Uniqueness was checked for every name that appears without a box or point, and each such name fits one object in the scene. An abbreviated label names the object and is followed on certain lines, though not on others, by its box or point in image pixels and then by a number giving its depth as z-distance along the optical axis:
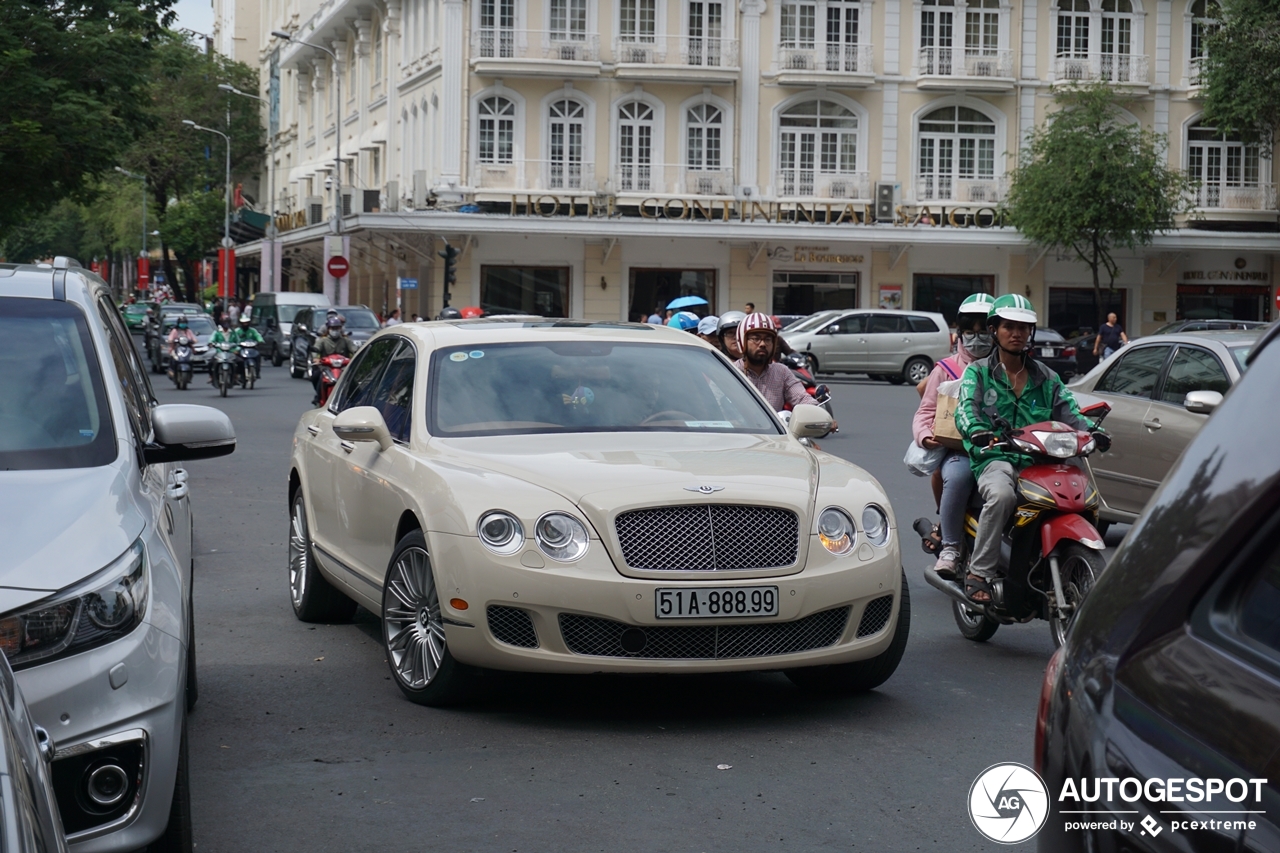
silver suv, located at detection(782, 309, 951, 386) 39.25
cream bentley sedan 5.87
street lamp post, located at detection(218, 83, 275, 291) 74.12
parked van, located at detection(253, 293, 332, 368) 45.88
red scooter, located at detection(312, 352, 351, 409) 22.17
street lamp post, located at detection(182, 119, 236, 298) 74.69
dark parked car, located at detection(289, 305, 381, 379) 39.59
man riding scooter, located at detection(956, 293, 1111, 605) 7.12
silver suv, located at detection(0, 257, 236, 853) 3.73
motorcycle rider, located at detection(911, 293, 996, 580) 7.60
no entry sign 49.06
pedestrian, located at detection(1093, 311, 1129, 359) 39.91
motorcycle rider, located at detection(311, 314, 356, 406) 24.86
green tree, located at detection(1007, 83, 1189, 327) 47.41
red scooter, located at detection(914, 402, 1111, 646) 6.79
